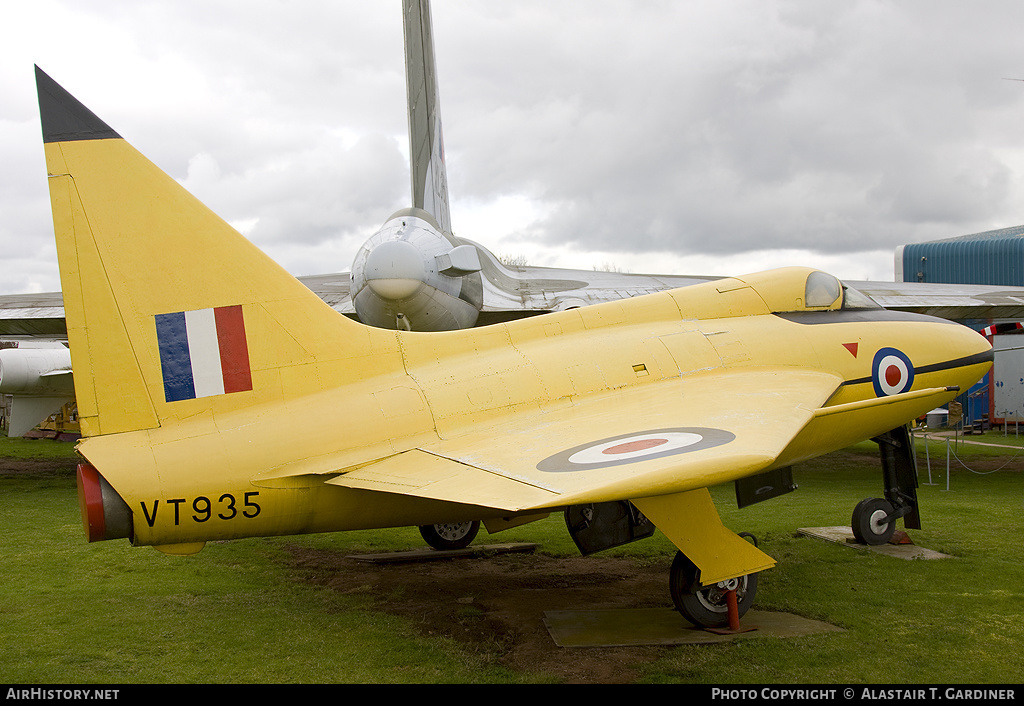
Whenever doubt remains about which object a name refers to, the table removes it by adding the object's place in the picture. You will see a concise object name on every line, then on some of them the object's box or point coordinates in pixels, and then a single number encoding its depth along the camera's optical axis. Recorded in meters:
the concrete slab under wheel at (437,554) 9.20
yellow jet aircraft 5.48
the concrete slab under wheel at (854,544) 8.82
